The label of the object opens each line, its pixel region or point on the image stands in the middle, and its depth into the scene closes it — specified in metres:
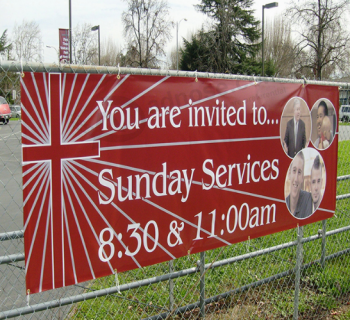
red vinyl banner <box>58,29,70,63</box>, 21.53
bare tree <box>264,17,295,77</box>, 57.50
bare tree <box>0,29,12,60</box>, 48.69
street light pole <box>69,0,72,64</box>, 19.35
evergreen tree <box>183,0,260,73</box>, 35.31
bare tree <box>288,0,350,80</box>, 24.03
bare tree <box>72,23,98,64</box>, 32.09
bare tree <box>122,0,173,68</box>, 29.86
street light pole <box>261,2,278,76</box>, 24.22
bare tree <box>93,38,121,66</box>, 61.62
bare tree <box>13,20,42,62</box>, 34.16
